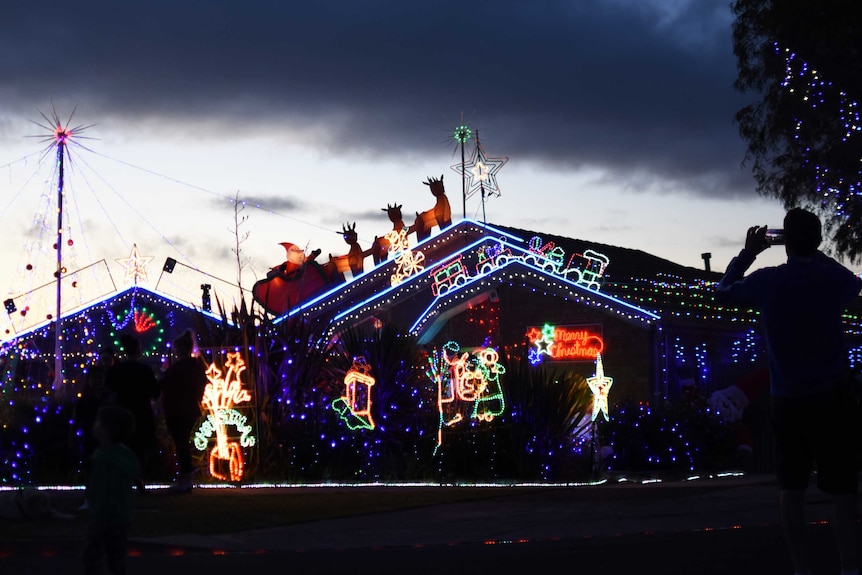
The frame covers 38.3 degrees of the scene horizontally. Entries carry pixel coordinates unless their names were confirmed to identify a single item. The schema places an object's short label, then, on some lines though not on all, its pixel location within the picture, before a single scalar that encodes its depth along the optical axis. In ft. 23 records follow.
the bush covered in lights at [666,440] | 56.44
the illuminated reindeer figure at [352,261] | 109.70
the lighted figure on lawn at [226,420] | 48.67
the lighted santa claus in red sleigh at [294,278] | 111.65
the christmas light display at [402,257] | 91.56
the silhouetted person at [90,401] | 40.09
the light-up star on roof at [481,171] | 97.76
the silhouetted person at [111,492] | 19.49
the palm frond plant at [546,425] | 50.37
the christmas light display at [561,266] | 74.84
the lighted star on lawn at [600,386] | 60.49
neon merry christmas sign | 75.00
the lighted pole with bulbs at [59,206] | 95.66
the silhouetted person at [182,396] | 42.65
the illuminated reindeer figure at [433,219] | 101.30
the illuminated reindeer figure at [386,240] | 104.99
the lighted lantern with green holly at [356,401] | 50.79
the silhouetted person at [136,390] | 38.83
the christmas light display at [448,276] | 79.92
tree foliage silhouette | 81.35
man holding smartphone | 19.36
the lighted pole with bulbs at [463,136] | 99.30
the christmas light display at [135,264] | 121.29
